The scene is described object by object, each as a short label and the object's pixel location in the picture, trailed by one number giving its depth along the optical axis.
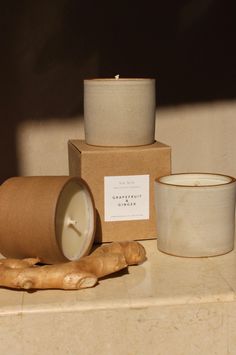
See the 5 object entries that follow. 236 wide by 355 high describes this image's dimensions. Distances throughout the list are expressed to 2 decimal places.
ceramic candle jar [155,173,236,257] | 0.91
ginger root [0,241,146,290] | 0.85
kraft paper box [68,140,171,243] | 0.96
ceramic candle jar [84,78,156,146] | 0.96
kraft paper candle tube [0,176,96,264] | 0.87
